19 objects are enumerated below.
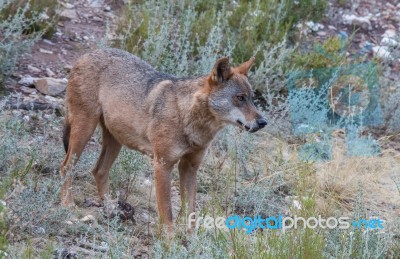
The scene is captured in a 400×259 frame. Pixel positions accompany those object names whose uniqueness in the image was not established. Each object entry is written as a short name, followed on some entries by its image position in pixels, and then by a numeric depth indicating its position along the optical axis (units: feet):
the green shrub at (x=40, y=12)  62.23
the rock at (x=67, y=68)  61.00
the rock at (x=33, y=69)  60.13
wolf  40.22
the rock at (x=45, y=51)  63.21
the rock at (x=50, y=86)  56.85
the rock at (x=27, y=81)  57.57
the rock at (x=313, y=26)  78.02
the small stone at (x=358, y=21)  81.66
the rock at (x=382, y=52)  72.74
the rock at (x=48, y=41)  64.90
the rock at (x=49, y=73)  59.99
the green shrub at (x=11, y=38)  55.93
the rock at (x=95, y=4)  73.05
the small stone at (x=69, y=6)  71.35
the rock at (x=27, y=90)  56.54
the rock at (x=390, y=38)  74.86
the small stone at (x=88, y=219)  39.88
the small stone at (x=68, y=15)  69.67
